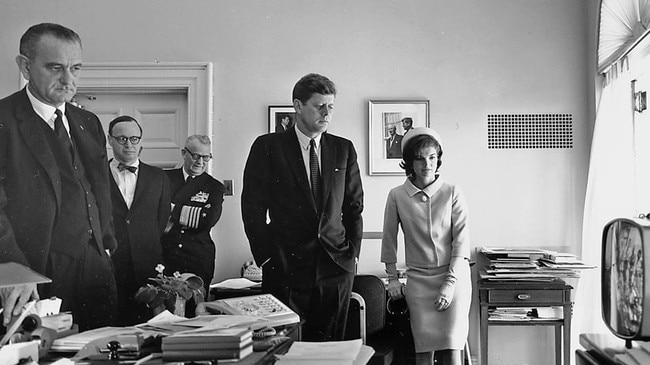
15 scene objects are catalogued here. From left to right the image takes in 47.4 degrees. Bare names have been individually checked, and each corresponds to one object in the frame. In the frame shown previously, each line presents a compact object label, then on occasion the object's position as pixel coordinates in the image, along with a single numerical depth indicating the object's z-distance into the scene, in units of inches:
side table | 167.3
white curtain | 161.6
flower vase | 111.7
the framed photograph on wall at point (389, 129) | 183.8
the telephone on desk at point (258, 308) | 96.3
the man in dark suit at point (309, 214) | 141.1
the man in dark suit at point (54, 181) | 99.0
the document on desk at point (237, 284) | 166.9
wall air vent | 183.9
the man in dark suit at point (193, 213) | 140.9
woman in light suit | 134.3
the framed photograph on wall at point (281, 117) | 183.2
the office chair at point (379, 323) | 149.7
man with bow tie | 117.9
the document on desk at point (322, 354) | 76.0
